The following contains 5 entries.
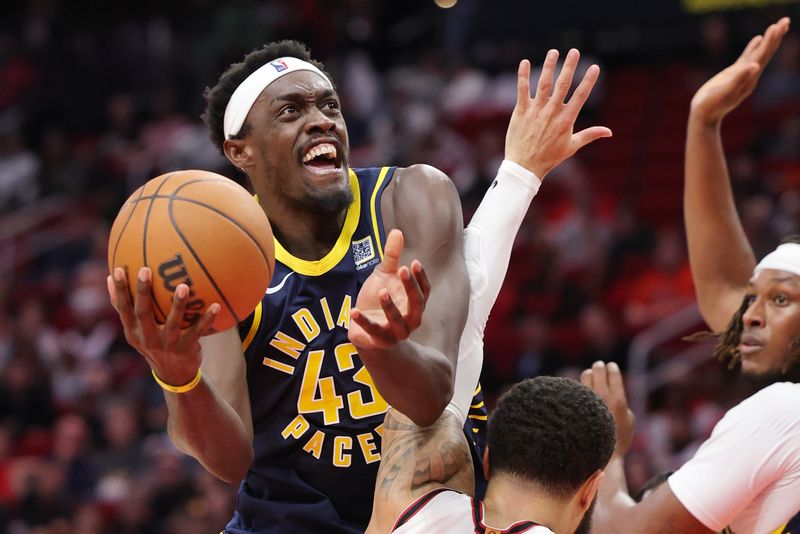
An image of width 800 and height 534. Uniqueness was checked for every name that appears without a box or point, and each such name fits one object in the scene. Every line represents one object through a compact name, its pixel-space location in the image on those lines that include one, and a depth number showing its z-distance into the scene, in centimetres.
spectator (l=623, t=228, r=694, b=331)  2083
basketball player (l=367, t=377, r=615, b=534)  639
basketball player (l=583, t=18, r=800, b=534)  755
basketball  643
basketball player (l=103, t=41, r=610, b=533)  763
